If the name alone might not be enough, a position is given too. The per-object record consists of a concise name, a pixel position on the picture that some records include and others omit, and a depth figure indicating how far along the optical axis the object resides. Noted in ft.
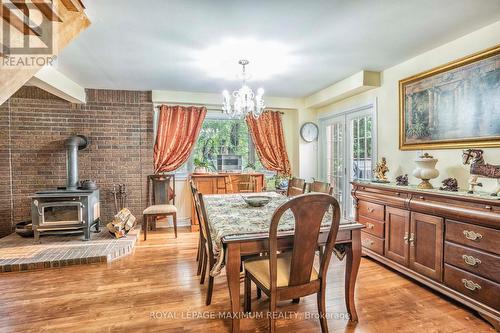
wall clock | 17.26
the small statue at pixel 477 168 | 7.15
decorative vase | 8.87
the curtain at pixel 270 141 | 17.25
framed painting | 7.89
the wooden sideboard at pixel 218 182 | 15.26
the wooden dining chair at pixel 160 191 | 14.99
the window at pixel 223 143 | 17.02
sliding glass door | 13.34
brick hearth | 9.95
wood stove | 11.80
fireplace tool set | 15.03
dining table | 5.71
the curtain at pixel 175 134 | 15.72
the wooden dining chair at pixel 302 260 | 5.25
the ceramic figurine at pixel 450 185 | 8.07
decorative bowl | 8.38
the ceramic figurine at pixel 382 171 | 11.21
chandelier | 10.07
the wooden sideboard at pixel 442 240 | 6.58
